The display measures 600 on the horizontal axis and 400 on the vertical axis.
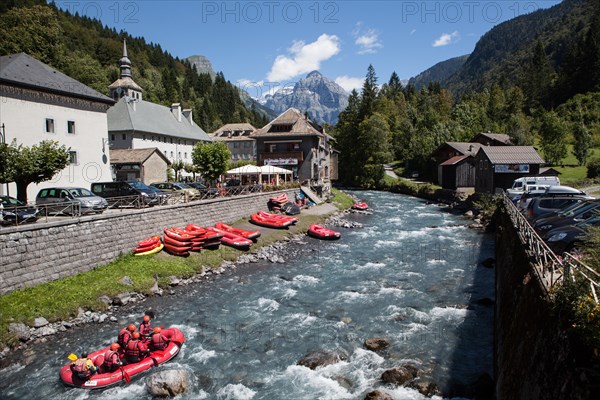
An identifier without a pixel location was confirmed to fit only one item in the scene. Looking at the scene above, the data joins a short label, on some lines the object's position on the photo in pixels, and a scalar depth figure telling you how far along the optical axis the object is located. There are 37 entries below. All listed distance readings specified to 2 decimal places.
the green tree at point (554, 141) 53.44
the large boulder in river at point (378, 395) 9.97
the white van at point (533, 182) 32.88
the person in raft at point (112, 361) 11.58
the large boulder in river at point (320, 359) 12.06
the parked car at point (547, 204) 19.03
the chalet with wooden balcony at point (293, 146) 48.47
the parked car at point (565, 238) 11.84
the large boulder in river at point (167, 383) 10.76
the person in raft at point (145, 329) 12.76
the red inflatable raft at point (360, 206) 44.33
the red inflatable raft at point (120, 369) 11.18
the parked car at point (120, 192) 24.73
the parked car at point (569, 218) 14.05
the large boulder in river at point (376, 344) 12.88
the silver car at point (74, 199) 20.50
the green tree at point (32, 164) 19.80
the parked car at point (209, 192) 30.24
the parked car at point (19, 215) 16.64
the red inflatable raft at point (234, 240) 25.17
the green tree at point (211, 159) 39.16
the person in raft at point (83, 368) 11.09
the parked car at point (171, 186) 35.84
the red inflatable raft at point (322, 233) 30.17
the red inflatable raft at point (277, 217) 32.20
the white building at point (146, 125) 52.59
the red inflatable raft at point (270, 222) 31.20
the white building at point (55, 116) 26.66
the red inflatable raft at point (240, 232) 26.81
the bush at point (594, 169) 43.94
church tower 65.94
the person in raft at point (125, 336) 12.21
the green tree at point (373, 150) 68.00
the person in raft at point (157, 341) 12.59
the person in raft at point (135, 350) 12.06
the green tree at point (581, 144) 51.34
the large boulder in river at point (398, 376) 10.93
